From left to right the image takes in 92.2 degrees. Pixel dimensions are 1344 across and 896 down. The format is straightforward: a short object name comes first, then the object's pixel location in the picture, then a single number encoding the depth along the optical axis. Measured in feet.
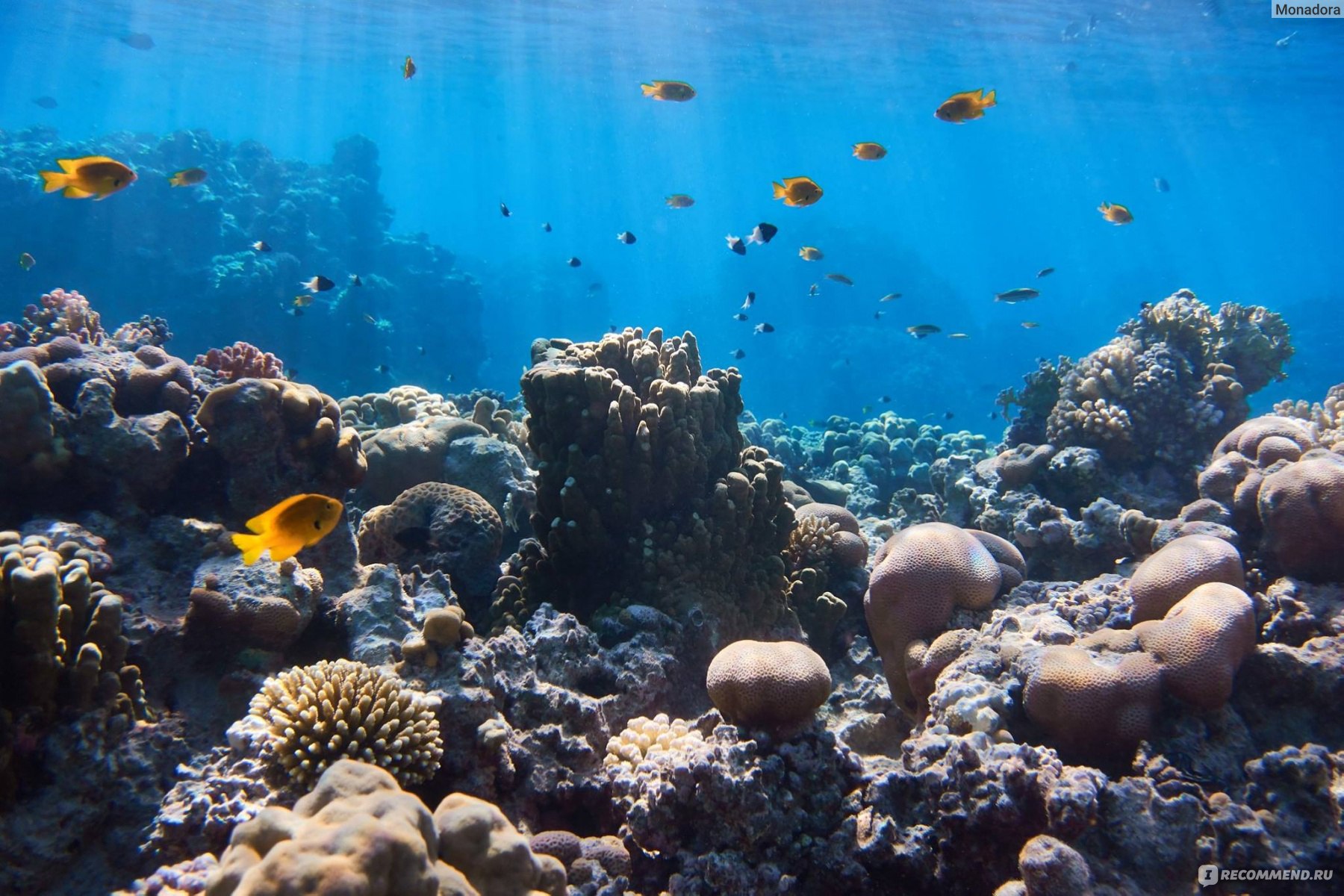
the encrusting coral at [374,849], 5.82
